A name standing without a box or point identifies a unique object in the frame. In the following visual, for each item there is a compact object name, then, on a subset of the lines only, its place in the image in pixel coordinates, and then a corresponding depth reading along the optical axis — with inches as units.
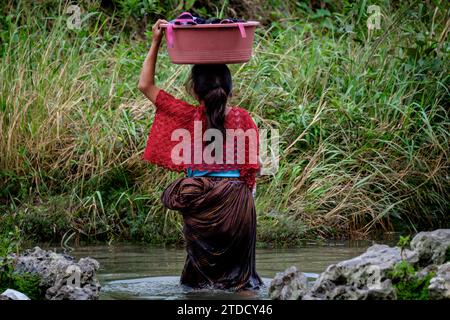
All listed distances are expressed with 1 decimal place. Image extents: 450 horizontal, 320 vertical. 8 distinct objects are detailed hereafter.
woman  482.9
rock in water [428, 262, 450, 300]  399.9
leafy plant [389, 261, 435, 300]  413.1
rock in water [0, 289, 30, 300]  420.6
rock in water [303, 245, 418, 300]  398.9
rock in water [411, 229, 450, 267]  447.5
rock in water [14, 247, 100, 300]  446.3
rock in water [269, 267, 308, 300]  421.7
